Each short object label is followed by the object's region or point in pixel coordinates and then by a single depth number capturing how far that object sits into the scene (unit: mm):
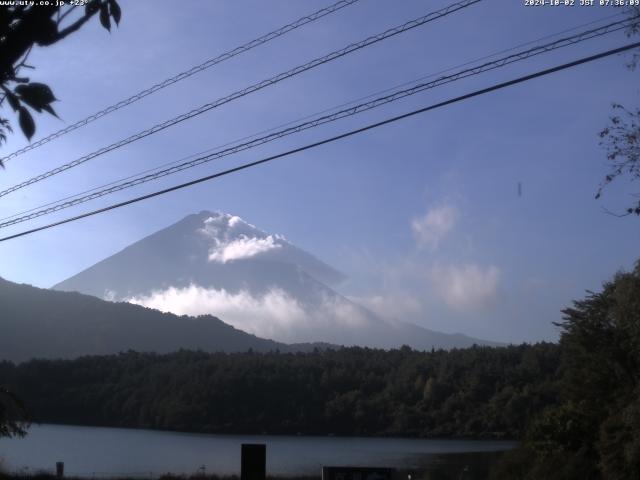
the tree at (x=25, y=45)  4102
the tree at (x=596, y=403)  22281
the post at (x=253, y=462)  9719
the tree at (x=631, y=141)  12320
